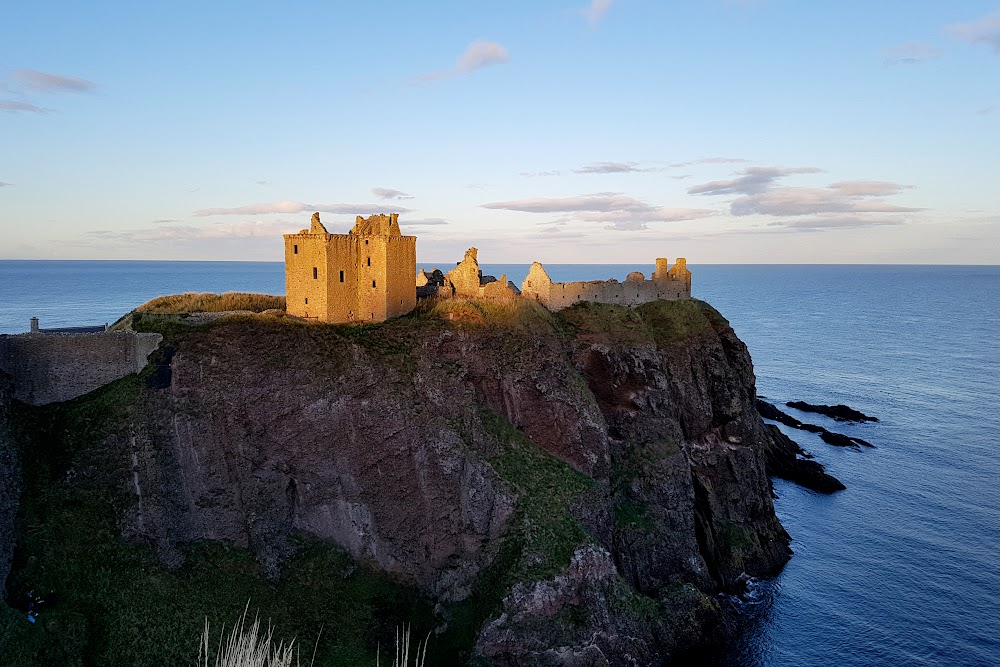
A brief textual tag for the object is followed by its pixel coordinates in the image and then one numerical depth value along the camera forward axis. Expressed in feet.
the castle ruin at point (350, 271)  185.06
